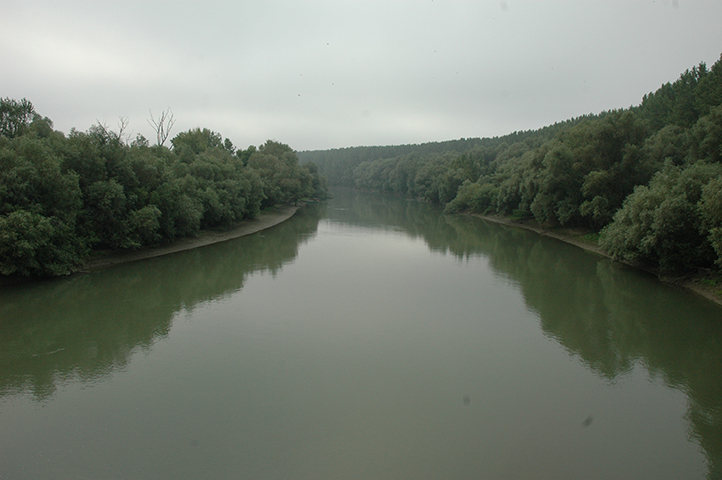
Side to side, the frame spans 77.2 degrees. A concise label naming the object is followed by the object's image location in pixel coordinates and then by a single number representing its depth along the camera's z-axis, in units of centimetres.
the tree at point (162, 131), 5734
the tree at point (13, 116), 3330
